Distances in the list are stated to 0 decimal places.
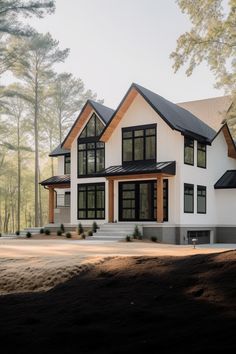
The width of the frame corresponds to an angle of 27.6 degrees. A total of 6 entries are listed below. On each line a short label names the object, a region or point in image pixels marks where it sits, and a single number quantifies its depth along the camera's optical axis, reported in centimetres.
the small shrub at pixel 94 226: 2483
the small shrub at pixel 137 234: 2244
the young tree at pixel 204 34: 1603
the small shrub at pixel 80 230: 2405
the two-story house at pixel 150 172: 2461
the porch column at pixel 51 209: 2961
